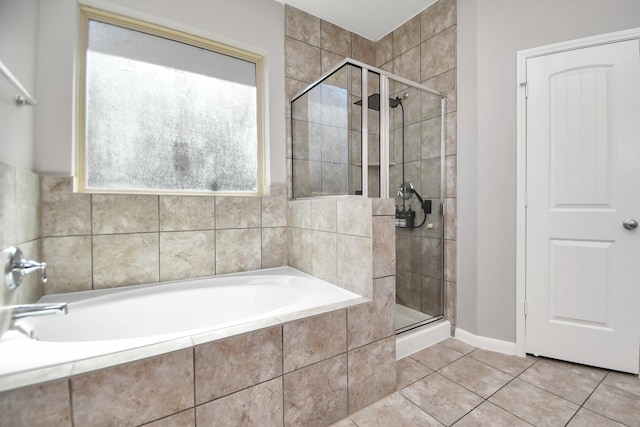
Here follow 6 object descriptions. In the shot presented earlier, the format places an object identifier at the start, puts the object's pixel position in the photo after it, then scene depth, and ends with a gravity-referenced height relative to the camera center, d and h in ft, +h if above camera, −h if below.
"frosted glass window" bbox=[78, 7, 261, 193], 5.45 +2.16
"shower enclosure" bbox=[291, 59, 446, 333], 5.58 +1.28
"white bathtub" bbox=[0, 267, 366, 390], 2.72 -1.51
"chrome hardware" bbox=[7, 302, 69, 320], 3.36 -1.21
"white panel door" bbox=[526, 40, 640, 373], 5.03 +0.10
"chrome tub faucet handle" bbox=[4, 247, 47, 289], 3.43 -0.71
